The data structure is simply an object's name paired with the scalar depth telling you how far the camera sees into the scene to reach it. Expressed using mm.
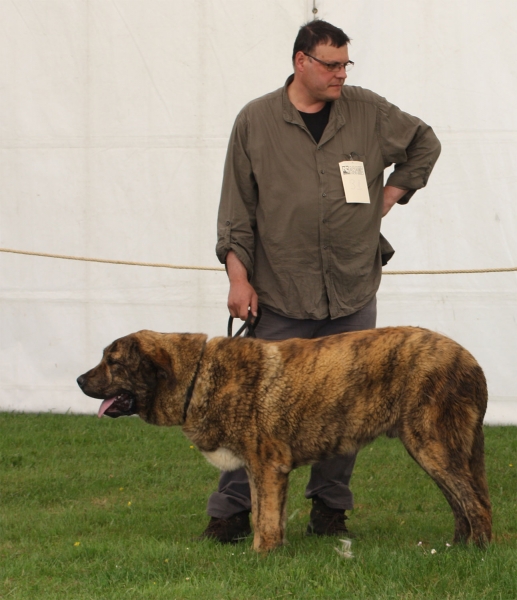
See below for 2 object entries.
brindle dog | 8398
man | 9586
